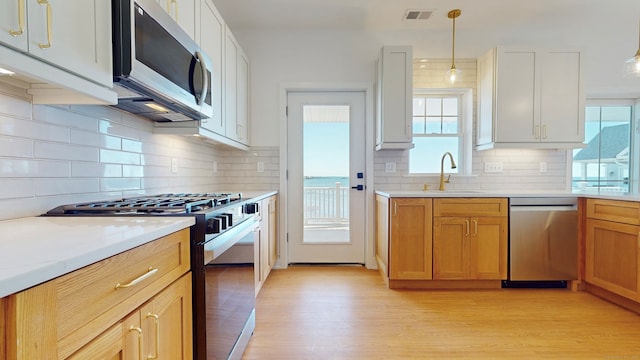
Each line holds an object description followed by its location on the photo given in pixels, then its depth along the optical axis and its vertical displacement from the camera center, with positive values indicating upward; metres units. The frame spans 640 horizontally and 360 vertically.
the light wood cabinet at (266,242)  2.40 -0.60
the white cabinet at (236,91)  2.57 +0.75
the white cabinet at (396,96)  2.99 +0.76
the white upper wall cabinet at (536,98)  2.95 +0.73
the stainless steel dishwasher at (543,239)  2.68 -0.57
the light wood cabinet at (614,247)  2.22 -0.56
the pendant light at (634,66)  2.19 +0.78
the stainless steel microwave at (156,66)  1.13 +0.47
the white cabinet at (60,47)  0.78 +0.36
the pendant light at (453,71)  2.87 +0.95
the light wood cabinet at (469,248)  2.66 -0.64
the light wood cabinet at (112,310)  0.54 -0.31
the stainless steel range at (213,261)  1.16 -0.37
